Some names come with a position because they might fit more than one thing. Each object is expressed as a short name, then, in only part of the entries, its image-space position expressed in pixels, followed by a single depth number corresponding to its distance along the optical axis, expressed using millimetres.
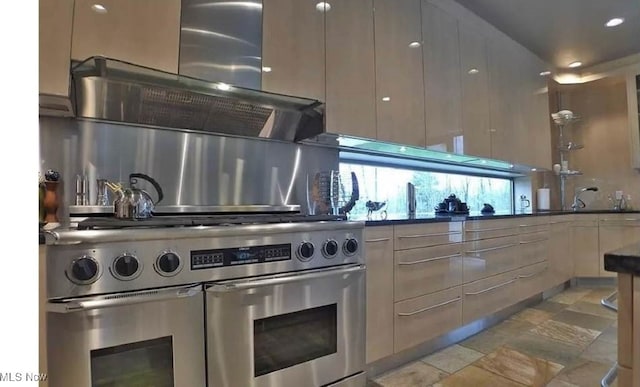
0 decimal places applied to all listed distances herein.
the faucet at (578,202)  4411
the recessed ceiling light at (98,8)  1432
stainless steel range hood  1511
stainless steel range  1075
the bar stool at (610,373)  822
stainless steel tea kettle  1408
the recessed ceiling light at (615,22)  3281
